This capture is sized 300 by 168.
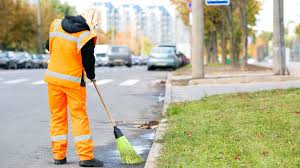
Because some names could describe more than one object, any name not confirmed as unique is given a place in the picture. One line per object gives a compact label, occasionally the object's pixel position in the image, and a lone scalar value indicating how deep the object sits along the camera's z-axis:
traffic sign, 21.58
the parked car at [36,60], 56.50
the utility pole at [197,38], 21.62
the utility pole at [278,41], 21.33
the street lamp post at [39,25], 68.94
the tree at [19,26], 65.75
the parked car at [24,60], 52.62
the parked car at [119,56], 56.62
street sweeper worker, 7.42
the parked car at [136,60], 73.59
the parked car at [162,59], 40.50
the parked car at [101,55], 61.33
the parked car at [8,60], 49.81
